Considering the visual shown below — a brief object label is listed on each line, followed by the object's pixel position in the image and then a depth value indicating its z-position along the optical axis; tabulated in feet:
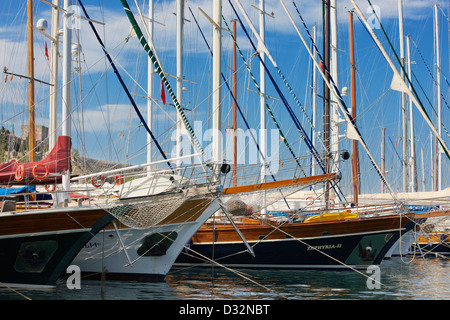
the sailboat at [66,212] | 47.60
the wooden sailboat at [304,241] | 67.77
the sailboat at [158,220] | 49.60
